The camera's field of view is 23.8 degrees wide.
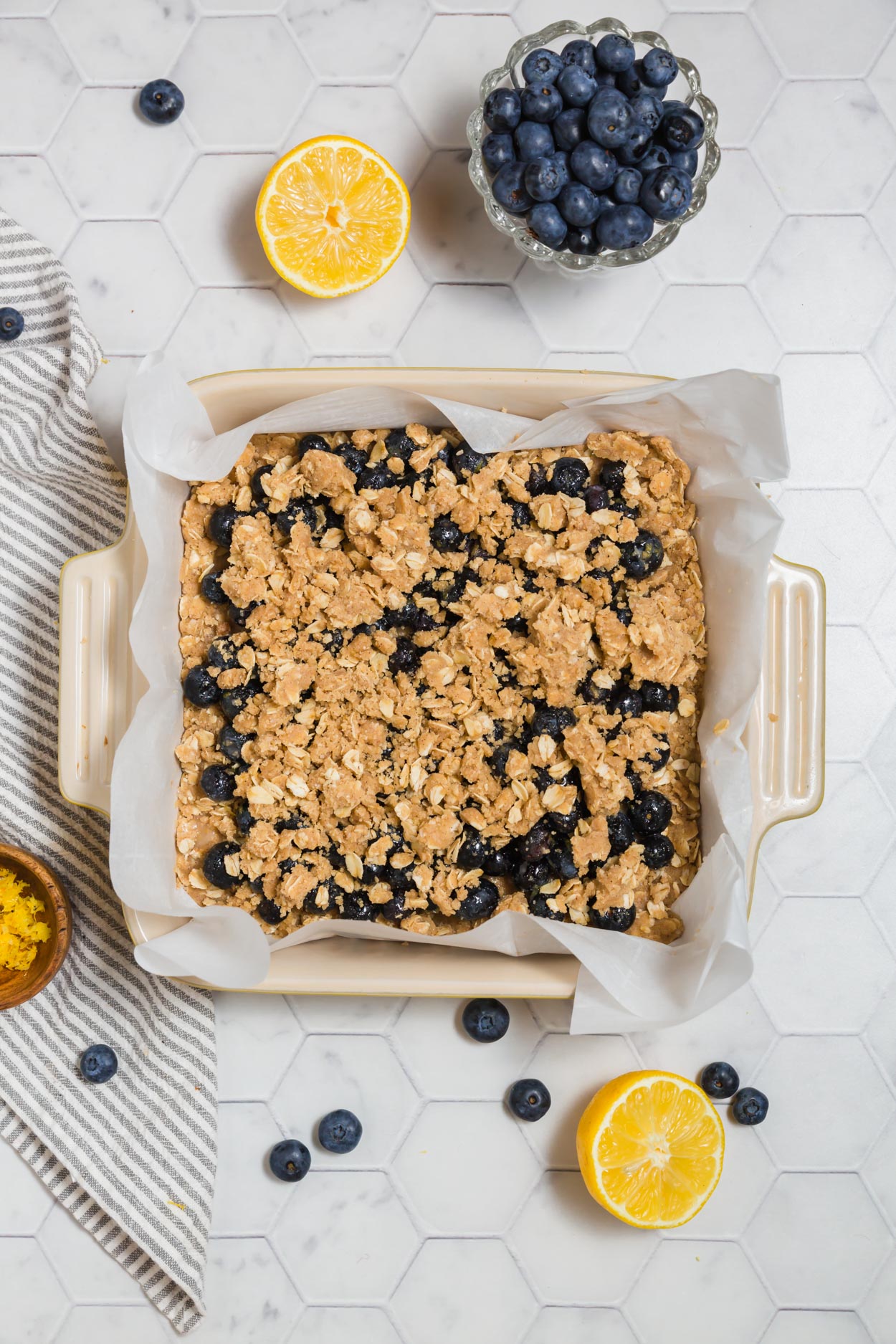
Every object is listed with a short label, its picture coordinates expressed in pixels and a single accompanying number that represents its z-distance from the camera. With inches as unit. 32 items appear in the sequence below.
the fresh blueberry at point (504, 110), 32.9
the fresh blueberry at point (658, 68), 32.9
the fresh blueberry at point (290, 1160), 34.8
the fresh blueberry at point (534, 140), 32.8
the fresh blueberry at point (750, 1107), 35.1
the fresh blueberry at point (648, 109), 32.7
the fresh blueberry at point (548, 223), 33.0
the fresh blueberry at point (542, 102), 32.7
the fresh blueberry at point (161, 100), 35.1
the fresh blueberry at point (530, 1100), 34.7
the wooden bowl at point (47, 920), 34.0
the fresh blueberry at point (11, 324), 35.3
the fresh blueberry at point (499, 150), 33.1
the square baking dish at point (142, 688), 32.5
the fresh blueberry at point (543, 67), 32.7
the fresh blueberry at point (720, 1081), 35.1
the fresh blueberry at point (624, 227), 32.9
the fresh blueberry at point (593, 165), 32.6
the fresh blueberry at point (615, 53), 32.8
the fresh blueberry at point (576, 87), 32.7
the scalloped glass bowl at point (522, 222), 33.7
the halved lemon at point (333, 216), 33.8
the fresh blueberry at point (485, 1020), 34.6
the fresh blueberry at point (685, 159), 33.1
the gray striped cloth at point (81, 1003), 34.9
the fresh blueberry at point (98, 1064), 34.6
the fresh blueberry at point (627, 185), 32.8
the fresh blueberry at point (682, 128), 32.9
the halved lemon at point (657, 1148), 33.8
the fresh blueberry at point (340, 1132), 34.7
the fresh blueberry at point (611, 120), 32.4
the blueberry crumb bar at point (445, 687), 32.4
